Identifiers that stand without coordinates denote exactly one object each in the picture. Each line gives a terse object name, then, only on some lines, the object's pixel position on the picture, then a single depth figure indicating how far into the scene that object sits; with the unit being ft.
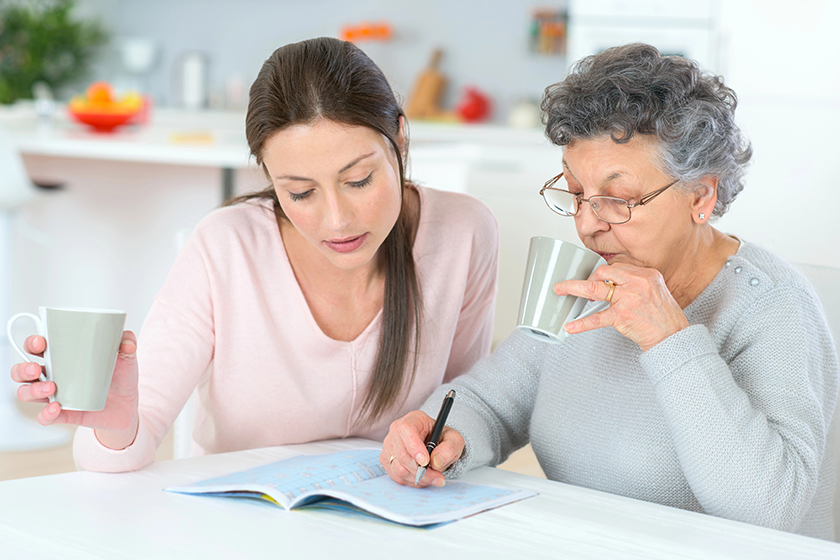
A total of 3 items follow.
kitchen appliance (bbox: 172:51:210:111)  19.69
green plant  19.39
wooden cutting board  16.70
